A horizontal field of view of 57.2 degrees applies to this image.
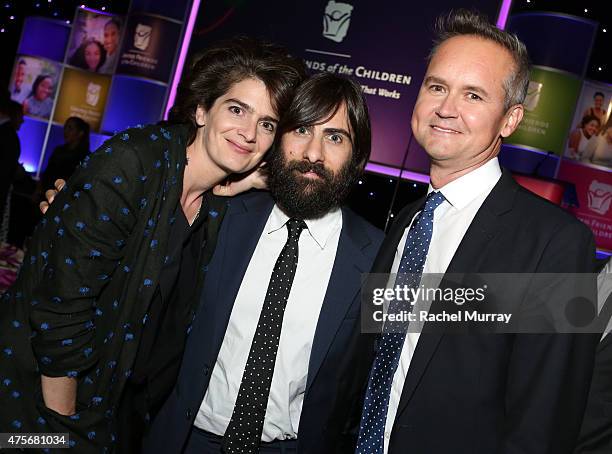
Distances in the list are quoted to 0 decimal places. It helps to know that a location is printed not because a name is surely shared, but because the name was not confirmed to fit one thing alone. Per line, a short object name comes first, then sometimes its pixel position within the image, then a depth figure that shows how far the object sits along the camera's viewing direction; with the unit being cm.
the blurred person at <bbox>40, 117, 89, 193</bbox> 662
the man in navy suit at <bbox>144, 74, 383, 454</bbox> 218
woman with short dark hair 177
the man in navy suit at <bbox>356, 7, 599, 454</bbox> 154
